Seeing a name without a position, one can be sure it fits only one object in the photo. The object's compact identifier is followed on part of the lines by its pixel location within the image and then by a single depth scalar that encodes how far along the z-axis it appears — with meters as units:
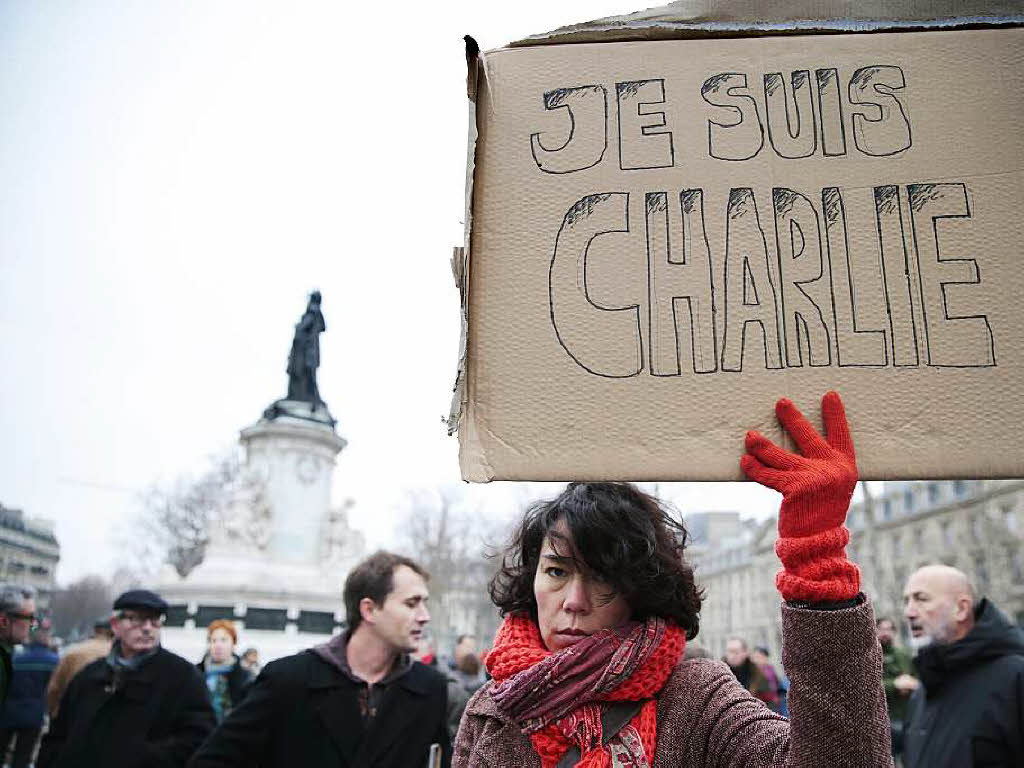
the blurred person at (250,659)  11.83
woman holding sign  1.42
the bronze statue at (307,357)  21.91
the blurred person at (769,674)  7.04
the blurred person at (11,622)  4.58
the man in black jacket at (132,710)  4.36
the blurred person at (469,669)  7.84
